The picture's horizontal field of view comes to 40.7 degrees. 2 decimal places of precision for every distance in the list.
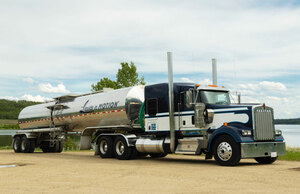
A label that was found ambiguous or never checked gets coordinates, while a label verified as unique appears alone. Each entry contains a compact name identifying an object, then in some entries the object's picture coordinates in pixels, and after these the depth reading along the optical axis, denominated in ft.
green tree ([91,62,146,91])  151.12
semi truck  48.73
